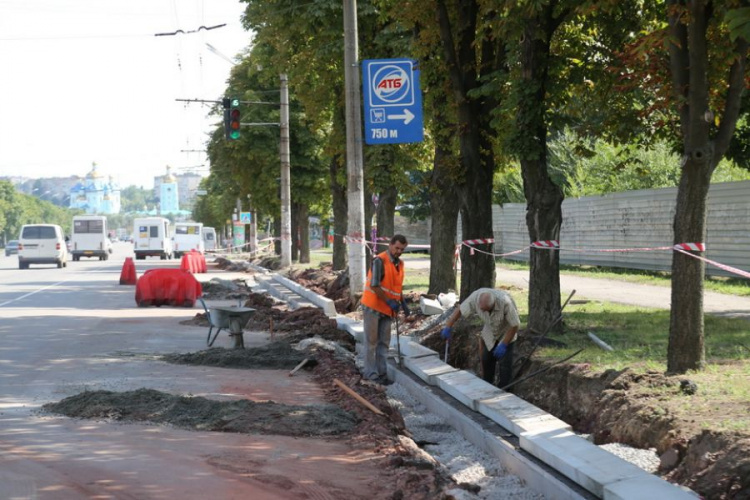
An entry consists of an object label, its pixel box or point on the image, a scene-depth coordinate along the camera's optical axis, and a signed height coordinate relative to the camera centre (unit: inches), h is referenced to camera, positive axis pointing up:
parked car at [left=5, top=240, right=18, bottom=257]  3545.8 -123.7
